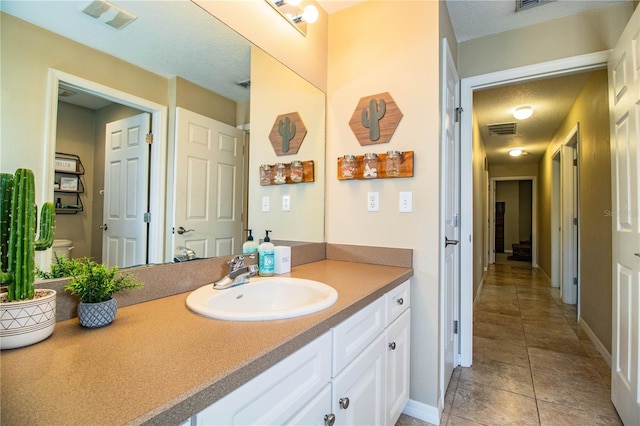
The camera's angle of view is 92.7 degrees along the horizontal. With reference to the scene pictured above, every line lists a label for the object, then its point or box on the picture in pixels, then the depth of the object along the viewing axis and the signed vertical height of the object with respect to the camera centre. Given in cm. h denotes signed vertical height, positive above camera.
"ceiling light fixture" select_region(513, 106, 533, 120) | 351 +124
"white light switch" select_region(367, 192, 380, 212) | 179 +10
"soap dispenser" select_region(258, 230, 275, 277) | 140 -20
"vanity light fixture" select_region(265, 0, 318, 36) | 160 +111
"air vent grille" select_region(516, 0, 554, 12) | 187 +133
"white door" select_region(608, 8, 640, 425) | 144 +1
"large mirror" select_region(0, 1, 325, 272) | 77 +33
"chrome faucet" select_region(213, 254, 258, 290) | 116 -24
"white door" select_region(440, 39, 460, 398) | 172 +0
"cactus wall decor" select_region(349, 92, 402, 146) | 174 +58
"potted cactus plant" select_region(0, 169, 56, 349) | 63 -11
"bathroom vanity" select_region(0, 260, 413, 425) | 47 -29
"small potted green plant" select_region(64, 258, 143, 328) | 77 -20
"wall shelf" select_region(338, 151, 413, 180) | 166 +29
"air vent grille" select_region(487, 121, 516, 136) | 427 +131
